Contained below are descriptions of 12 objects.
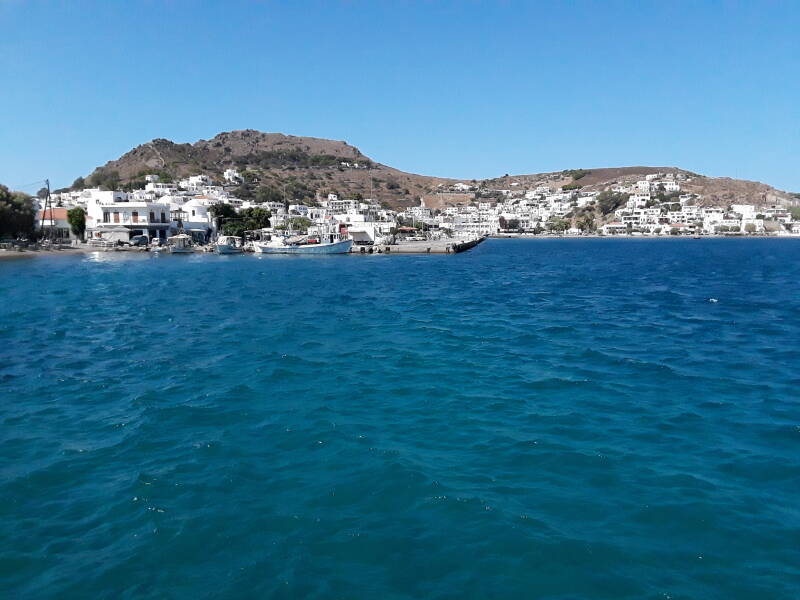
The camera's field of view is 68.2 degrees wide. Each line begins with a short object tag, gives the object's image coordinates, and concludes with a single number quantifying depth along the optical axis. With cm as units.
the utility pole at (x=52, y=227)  7694
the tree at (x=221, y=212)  9262
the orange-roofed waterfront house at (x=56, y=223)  7775
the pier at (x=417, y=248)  7938
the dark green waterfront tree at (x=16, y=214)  6455
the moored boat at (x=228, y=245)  7456
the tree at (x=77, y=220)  7844
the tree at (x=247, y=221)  9069
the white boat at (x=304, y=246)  7631
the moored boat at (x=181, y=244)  7319
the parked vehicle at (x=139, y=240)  7748
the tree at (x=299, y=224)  10562
